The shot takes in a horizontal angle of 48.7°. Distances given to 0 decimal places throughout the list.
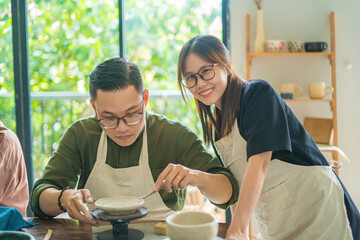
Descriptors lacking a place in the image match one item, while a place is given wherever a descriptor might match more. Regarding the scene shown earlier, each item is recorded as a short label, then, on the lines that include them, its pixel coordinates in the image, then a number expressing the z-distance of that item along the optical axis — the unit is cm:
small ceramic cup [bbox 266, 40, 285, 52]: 306
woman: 127
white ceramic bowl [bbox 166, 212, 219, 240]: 83
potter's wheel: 113
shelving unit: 301
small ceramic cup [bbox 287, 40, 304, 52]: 305
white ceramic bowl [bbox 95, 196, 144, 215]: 116
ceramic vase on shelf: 310
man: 144
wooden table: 124
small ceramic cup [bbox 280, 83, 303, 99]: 303
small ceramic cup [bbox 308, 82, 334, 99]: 298
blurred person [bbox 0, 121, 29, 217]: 175
